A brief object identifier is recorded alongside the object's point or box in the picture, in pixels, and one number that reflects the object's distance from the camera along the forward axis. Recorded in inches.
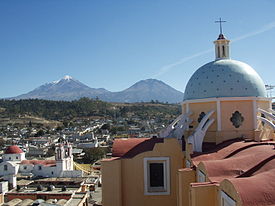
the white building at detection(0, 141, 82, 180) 1596.9
